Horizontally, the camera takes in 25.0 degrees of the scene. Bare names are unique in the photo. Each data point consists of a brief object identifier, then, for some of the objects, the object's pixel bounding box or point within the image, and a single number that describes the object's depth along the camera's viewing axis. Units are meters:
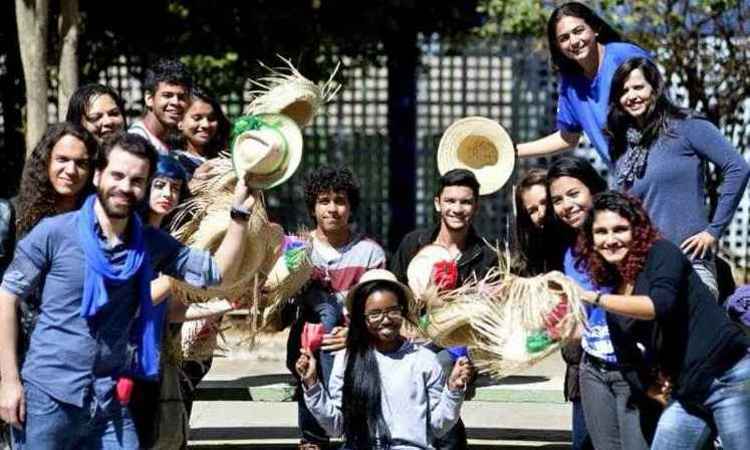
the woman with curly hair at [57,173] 5.41
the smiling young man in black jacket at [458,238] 6.76
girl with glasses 6.25
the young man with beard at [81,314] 5.06
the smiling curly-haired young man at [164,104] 6.68
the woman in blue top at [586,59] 6.41
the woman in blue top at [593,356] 6.00
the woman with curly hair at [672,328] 5.42
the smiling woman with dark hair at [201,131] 6.73
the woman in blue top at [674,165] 6.10
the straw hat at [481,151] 6.96
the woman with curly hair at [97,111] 6.38
